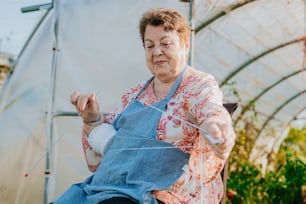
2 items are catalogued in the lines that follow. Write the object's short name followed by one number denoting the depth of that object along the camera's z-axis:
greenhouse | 2.81
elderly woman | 1.73
